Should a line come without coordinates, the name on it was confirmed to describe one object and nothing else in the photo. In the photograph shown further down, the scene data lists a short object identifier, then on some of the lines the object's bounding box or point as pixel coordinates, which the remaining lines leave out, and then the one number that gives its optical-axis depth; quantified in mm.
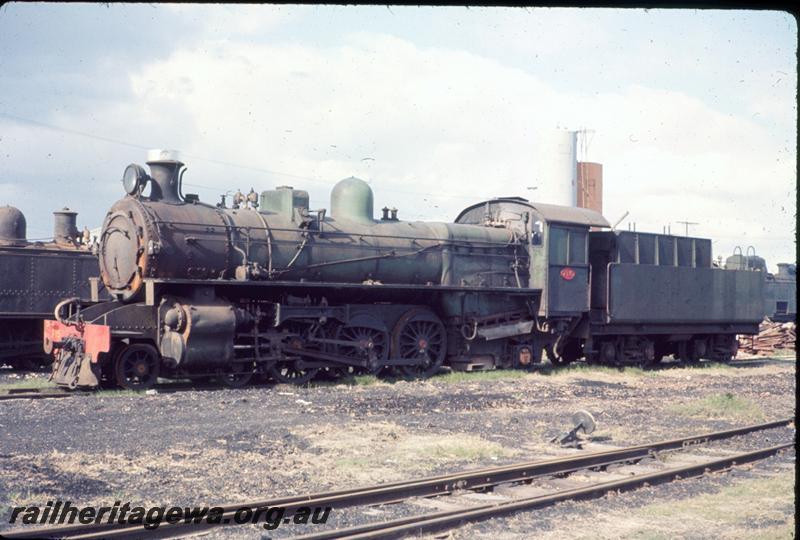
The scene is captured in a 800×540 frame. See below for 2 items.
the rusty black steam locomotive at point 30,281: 17031
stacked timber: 30000
